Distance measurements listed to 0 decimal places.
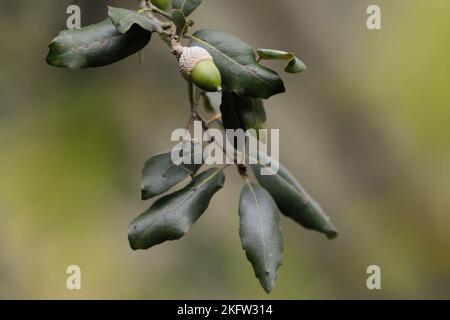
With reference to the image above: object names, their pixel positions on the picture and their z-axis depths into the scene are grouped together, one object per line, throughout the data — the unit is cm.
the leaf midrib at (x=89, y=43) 64
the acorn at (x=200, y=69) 63
